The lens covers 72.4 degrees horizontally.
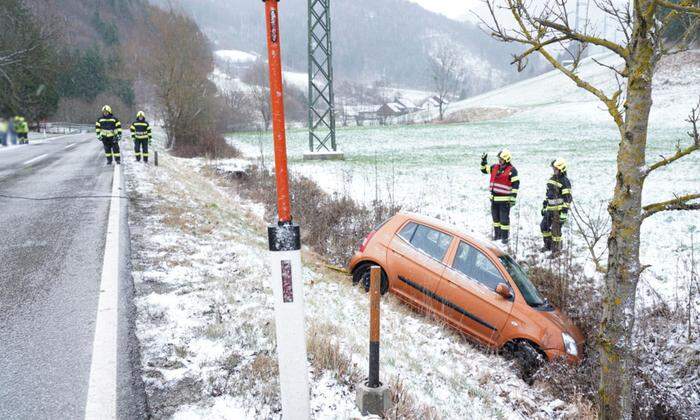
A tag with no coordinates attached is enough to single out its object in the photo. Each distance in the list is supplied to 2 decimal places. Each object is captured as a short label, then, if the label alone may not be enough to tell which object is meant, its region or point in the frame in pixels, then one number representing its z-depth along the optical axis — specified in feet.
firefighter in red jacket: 32.12
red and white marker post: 8.52
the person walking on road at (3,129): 62.64
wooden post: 11.08
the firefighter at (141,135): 54.49
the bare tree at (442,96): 247.72
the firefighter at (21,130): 72.48
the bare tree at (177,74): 95.96
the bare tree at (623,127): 12.65
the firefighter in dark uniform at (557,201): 29.86
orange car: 20.84
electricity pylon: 72.69
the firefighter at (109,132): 49.55
